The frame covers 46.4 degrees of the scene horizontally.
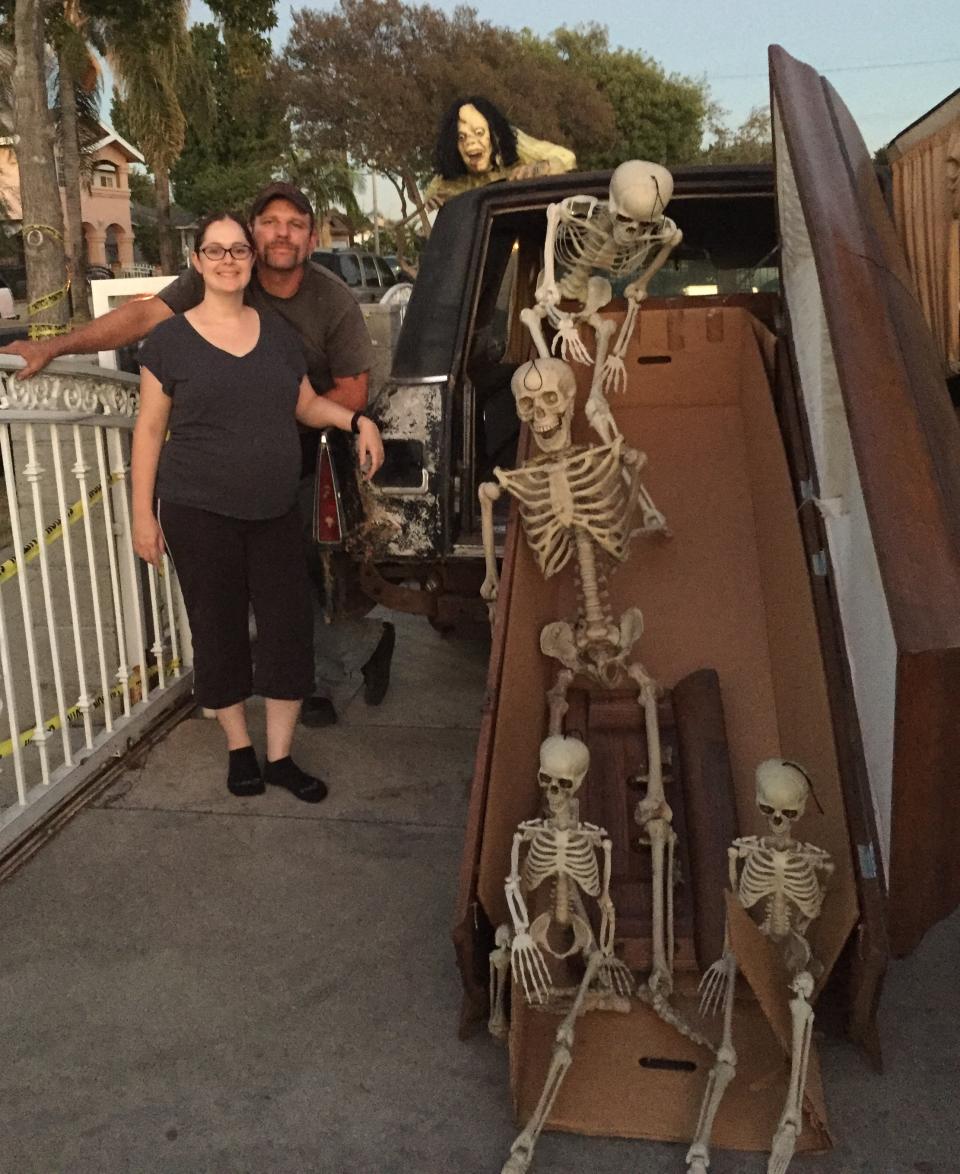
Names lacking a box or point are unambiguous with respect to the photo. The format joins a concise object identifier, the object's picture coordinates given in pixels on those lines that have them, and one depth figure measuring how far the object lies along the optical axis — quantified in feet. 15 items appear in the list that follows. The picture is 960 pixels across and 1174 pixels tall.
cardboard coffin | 7.42
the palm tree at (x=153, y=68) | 61.46
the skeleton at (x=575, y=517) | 9.78
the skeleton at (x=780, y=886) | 7.46
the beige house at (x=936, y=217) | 9.52
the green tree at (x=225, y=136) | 93.76
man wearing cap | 11.78
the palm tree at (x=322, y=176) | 114.21
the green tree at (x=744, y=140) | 155.33
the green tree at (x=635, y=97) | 132.16
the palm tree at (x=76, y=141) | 70.33
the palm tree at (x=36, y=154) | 49.88
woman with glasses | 11.19
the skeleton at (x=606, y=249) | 9.73
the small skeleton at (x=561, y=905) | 7.79
